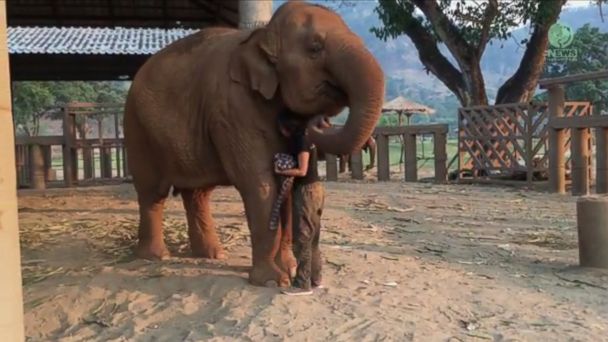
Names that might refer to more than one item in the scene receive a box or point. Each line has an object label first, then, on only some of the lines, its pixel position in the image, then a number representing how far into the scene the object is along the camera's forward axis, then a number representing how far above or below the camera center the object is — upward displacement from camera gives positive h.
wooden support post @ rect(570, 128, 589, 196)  11.05 -0.09
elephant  4.38 +0.37
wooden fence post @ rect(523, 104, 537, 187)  12.93 +0.27
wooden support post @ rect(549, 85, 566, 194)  11.75 +0.18
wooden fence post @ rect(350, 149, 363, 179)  15.30 -0.10
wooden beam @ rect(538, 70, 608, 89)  10.70 +1.21
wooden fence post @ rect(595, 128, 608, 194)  10.47 -0.10
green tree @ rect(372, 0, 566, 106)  15.35 +2.80
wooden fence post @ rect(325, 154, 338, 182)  15.05 -0.17
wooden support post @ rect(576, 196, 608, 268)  5.41 -0.60
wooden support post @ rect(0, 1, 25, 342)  2.67 -0.20
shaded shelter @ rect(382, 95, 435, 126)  25.80 +1.95
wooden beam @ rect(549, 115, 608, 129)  10.42 +0.52
